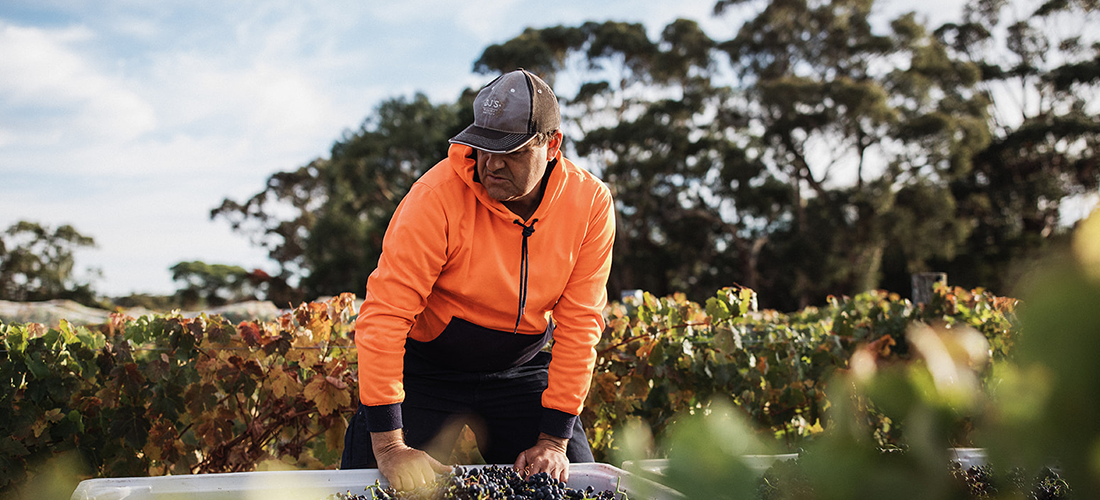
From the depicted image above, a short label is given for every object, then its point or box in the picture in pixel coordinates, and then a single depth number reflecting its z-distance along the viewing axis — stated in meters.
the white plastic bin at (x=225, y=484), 1.61
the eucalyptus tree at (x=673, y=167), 23.42
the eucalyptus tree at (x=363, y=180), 26.97
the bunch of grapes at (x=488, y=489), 1.68
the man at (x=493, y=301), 1.95
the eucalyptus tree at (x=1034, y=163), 21.97
